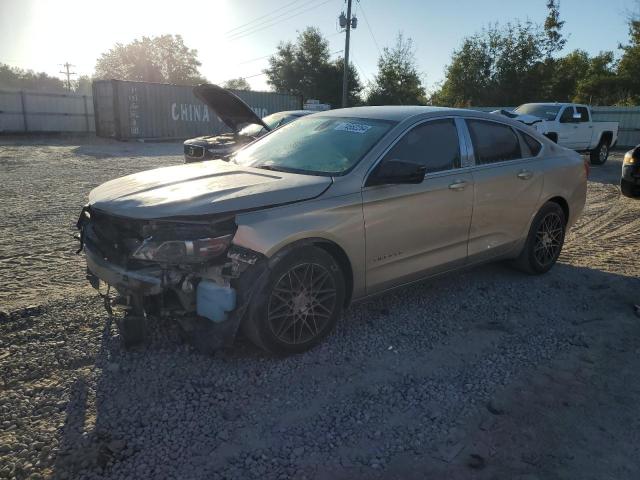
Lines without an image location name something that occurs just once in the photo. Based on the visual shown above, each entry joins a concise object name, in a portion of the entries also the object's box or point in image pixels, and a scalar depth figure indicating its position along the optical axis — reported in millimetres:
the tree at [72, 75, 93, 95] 89162
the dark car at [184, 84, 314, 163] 8000
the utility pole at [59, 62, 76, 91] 80000
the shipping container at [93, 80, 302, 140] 23688
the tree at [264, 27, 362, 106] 47094
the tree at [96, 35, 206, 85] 65875
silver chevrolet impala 3201
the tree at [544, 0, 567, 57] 38178
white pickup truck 15469
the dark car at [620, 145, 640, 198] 8312
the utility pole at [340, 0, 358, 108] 32562
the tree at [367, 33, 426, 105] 42656
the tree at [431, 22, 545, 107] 37656
